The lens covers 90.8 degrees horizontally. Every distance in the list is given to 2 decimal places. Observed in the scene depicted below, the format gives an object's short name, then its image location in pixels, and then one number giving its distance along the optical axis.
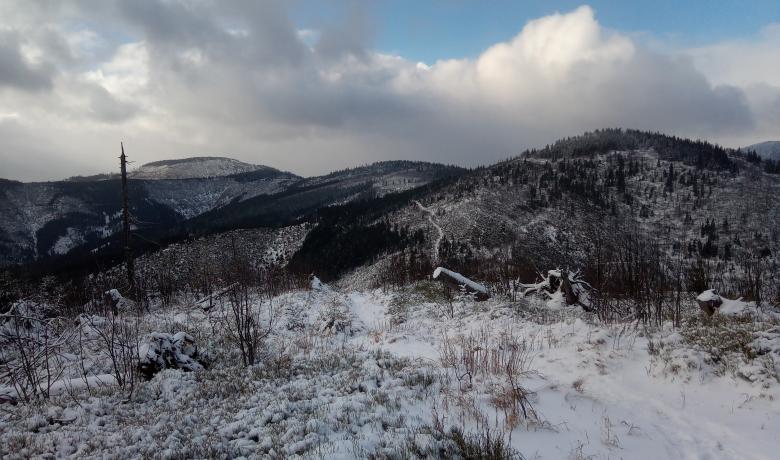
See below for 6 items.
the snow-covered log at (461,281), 20.19
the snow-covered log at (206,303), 18.46
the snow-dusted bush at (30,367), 7.38
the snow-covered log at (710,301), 10.47
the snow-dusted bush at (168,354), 8.75
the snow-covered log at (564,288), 16.67
